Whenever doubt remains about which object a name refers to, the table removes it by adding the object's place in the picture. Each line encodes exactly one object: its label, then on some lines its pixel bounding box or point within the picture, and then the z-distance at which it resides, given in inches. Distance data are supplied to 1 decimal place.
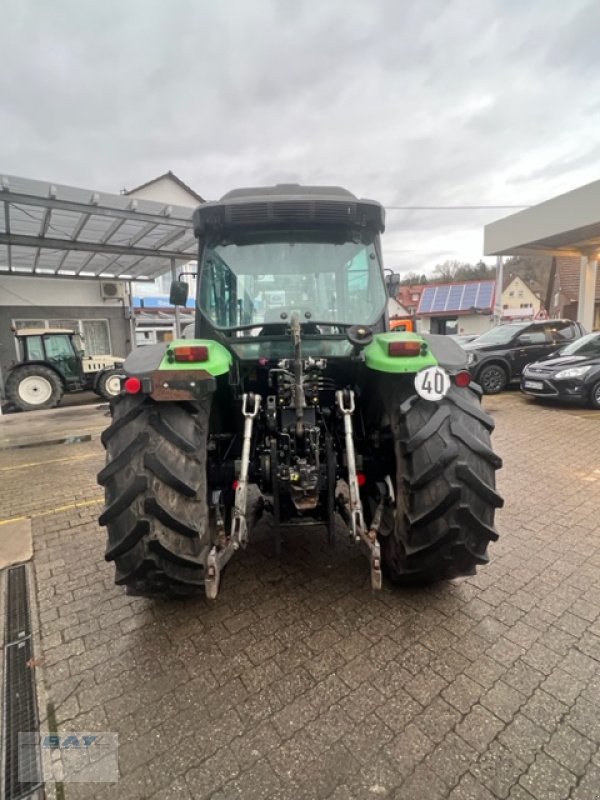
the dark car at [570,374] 335.0
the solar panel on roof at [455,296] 1221.1
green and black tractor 84.4
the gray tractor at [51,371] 446.9
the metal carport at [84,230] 311.1
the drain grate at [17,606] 97.2
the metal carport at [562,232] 447.9
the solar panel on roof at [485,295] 1160.6
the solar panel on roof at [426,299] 1254.1
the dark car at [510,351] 428.1
